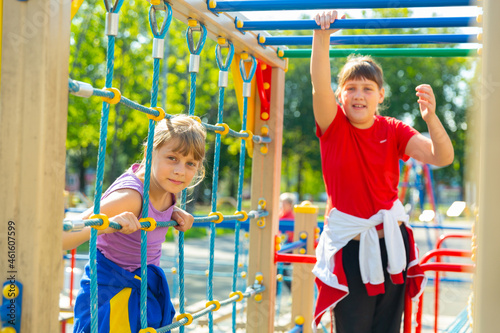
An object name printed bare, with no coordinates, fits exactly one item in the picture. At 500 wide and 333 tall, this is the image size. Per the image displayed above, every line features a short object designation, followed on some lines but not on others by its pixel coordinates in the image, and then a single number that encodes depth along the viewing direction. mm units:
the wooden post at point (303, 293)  3676
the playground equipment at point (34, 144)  1236
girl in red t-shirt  2439
